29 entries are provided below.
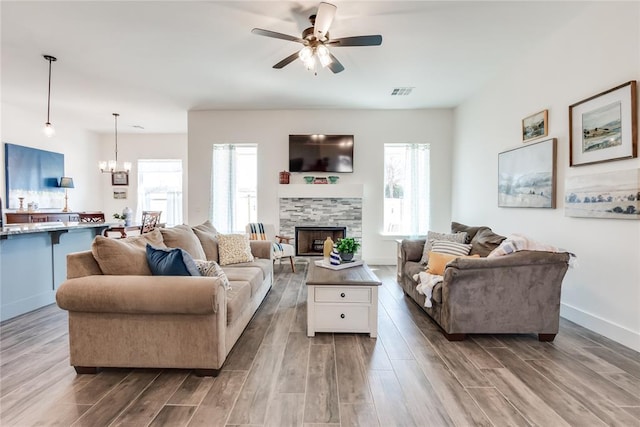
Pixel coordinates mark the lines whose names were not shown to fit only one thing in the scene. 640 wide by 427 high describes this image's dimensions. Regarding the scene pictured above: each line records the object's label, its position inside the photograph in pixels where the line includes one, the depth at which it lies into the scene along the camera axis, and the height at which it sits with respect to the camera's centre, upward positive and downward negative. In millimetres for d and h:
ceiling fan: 2573 +1562
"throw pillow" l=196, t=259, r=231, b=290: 2252 -466
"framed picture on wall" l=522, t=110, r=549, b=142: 3307 +1019
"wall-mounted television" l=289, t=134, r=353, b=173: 5605 +1123
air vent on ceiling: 4598 +1933
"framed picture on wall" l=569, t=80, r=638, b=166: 2373 +765
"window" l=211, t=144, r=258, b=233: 5770 +488
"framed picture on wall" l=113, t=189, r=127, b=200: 7520 +391
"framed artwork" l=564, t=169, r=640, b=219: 2344 +153
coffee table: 2549 -844
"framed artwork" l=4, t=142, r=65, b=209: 5375 +643
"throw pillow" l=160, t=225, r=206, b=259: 2824 -300
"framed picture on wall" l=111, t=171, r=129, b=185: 7500 +801
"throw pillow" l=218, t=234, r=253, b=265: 3438 -468
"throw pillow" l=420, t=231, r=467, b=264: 3508 -329
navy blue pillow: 2025 -373
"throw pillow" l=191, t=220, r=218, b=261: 3428 -381
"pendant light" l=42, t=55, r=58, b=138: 3873 +1044
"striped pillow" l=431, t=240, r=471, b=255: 3269 -413
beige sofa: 1847 -695
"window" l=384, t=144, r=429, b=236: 5699 +435
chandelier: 6117 +942
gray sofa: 2436 -692
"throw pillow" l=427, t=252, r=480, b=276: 2982 -519
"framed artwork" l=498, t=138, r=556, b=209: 3199 +438
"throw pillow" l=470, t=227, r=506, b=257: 3074 -329
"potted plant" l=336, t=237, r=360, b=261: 3064 -394
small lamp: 6262 +512
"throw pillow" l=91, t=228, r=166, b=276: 2016 -338
